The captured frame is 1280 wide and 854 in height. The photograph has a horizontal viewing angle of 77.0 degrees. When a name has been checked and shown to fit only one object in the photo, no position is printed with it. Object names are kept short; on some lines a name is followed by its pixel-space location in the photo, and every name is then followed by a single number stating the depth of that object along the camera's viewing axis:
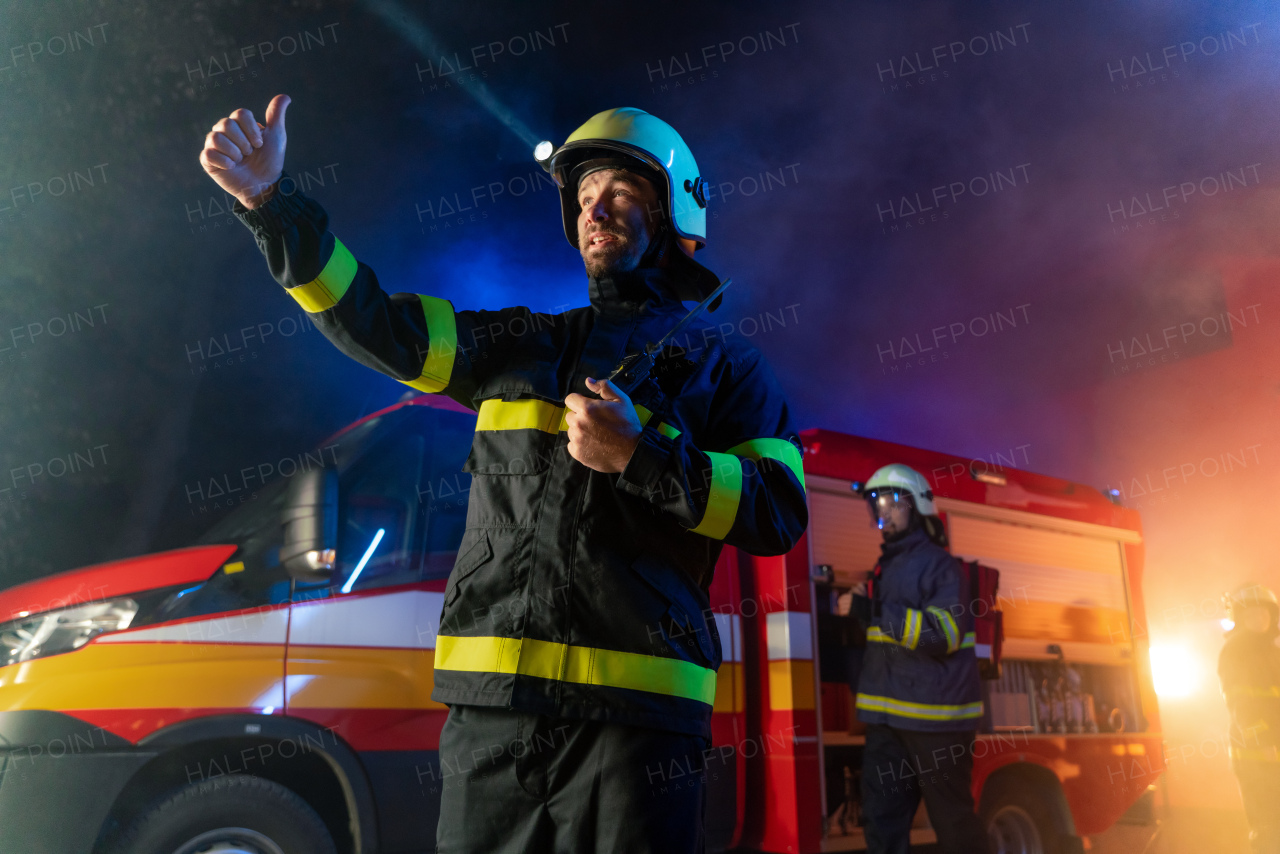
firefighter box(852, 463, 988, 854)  4.30
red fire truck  2.87
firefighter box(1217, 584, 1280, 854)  6.98
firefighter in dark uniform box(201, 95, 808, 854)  1.45
